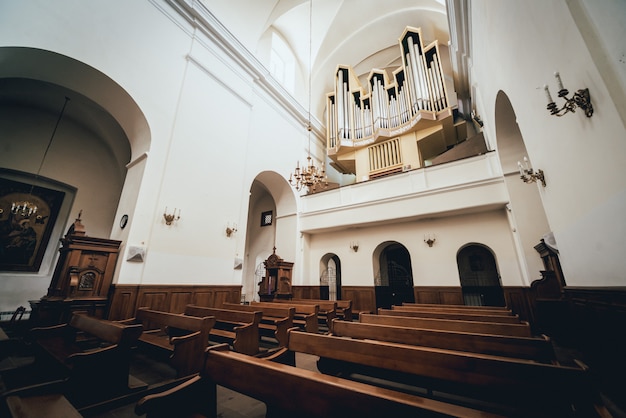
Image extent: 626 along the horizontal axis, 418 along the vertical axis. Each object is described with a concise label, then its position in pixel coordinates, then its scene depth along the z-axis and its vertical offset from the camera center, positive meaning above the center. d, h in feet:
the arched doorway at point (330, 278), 27.50 +1.14
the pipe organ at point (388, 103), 26.05 +21.29
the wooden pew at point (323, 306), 13.38 -1.20
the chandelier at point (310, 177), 19.96 +8.96
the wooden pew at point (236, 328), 9.08 -1.64
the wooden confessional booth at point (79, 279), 11.64 +0.39
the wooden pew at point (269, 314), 11.16 -1.33
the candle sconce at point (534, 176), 10.10 +4.65
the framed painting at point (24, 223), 17.07 +4.52
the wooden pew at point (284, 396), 2.74 -1.36
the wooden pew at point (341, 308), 14.24 -1.30
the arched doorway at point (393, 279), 24.17 +0.93
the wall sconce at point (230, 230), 19.90 +4.59
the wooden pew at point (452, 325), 6.98 -1.16
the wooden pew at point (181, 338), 7.16 -1.66
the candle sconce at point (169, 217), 16.31 +4.54
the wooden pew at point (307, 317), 11.43 -1.49
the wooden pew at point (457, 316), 8.84 -1.07
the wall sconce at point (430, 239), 22.00 +4.25
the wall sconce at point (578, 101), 6.14 +4.68
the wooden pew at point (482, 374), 3.35 -1.36
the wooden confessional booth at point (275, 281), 24.30 +0.64
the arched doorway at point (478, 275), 24.06 +1.32
